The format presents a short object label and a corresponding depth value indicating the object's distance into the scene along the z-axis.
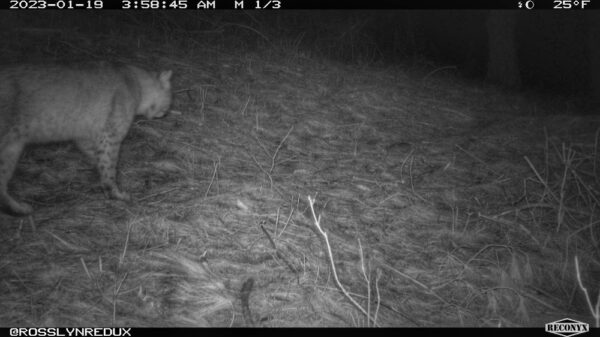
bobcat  3.69
